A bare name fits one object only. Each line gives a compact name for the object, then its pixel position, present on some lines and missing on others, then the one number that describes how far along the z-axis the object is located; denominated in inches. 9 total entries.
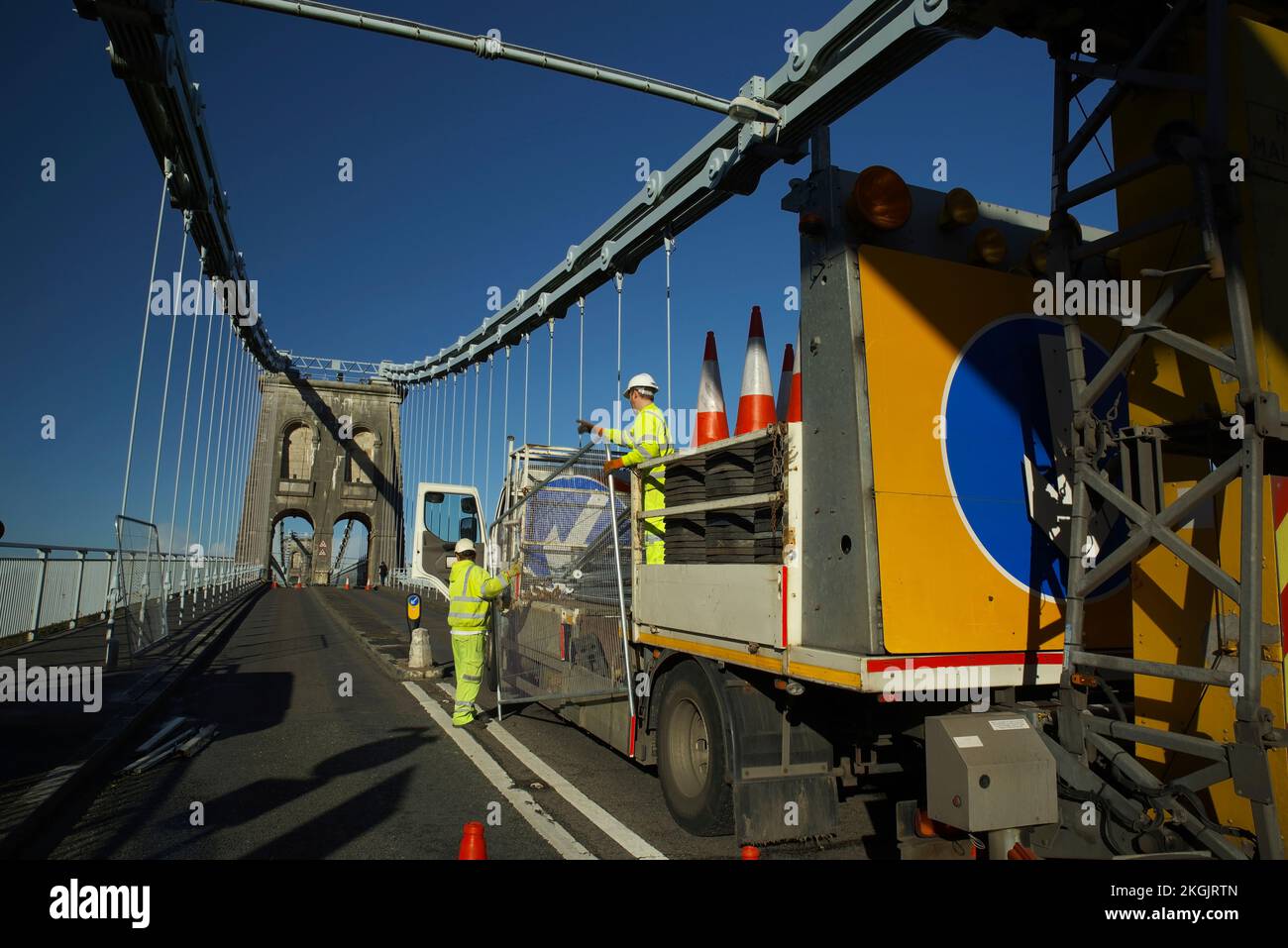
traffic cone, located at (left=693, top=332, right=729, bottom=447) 226.5
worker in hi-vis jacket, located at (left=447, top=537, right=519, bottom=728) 294.8
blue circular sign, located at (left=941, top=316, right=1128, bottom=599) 141.2
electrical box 110.4
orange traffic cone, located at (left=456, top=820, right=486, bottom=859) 117.8
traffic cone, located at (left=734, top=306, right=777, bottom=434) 208.1
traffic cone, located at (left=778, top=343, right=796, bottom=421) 213.8
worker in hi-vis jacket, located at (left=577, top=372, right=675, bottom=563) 204.2
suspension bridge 107.5
